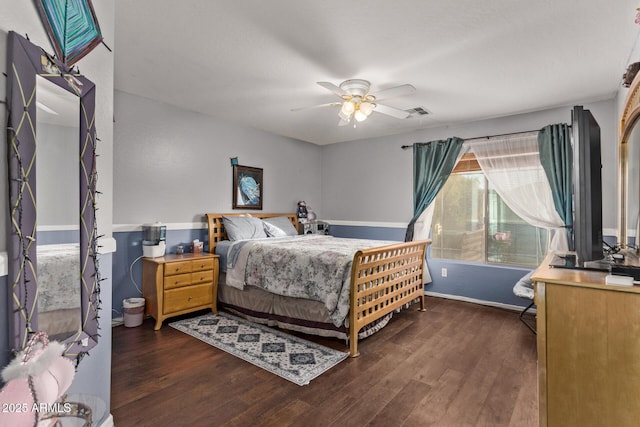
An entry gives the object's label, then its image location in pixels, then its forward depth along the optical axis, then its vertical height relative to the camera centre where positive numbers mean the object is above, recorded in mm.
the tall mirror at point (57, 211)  1148 +8
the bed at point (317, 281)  2775 -659
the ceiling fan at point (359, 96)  2736 +1031
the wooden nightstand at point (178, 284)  3244 -736
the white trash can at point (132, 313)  3238 -985
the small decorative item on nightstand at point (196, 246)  3893 -394
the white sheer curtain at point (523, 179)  3701 +429
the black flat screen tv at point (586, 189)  1621 +132
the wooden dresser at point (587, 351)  1270 -554
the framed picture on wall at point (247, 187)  4469 +376
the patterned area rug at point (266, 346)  2412 -1132
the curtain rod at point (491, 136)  3878 +989
